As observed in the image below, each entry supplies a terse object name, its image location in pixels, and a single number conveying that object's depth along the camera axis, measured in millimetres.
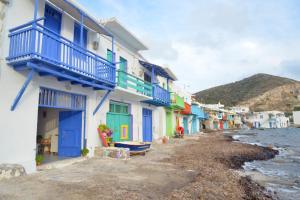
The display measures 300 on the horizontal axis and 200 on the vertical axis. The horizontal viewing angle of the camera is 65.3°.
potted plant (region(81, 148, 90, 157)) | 11798
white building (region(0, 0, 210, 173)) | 8055
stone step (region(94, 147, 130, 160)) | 12216
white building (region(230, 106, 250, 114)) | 102281
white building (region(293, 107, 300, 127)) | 124556
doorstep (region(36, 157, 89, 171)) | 9180
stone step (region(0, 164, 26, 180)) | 7277
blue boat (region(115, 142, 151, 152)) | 13637
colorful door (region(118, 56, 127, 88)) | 15305
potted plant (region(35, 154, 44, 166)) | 9297
